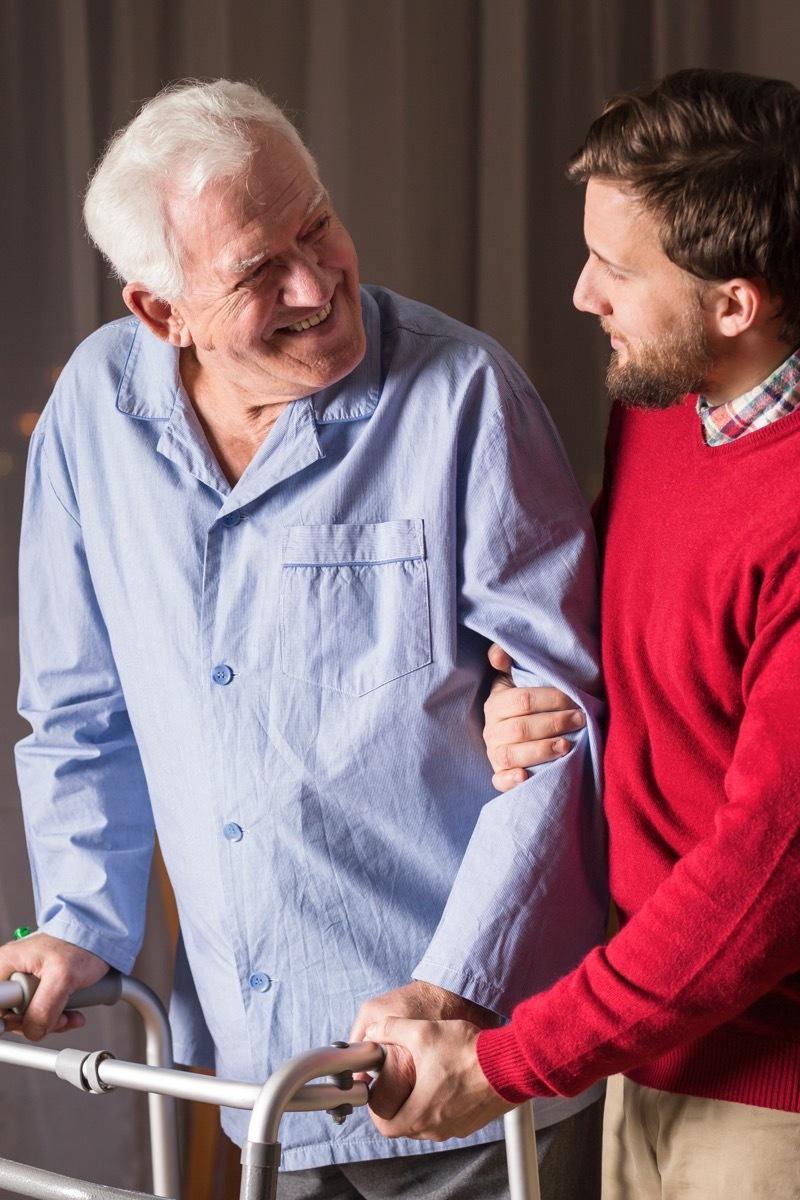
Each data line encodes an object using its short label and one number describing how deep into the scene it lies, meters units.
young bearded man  2.13
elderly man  2.30
